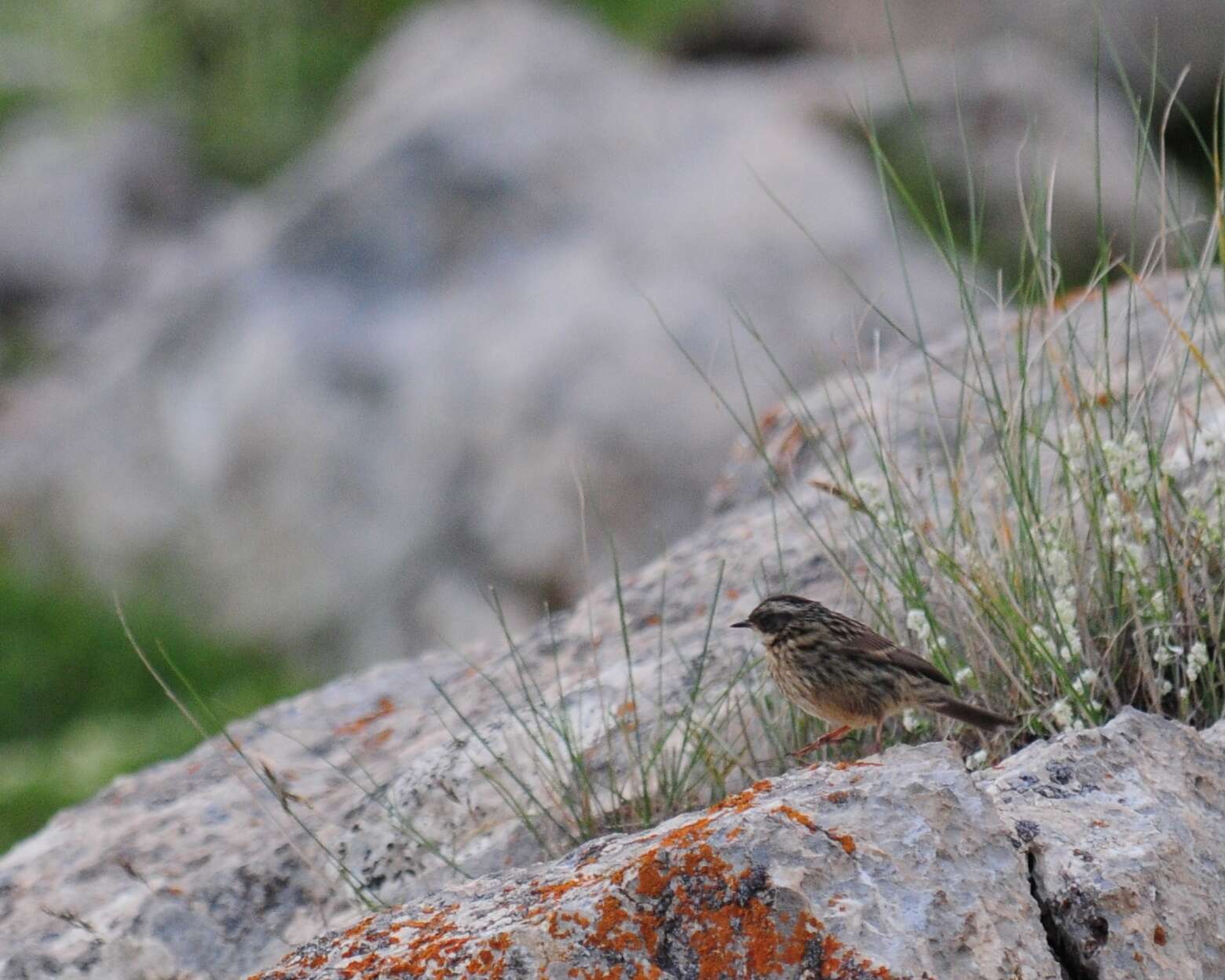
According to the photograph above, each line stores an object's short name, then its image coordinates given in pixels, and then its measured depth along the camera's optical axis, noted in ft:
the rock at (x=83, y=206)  103.65
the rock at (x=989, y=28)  90.17
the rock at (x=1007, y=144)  74.23
